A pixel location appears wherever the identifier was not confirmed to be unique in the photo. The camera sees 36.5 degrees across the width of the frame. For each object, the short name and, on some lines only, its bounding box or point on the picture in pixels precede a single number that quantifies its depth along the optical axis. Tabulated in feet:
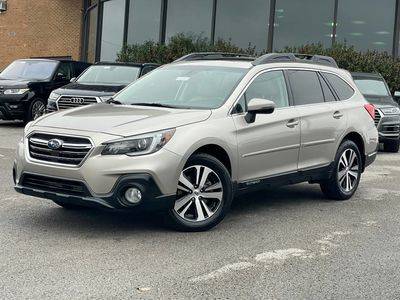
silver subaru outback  17.20
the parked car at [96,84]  41.22
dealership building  63.72
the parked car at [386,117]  40.83
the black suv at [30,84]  48.16
